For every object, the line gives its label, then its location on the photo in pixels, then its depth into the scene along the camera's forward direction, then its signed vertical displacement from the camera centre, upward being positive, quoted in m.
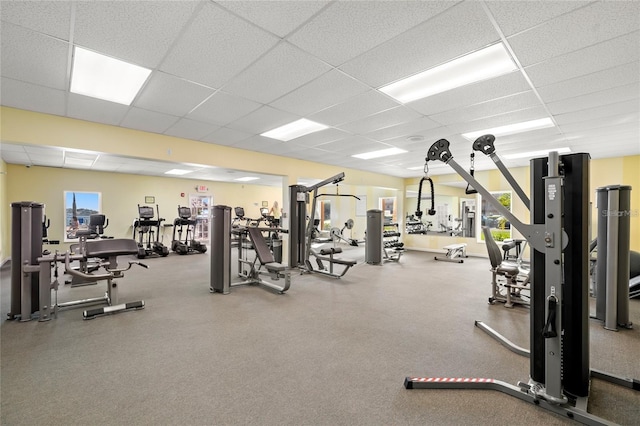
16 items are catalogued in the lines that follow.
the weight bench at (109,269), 3.29 -0.72
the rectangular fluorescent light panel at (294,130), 4.48 +1.35
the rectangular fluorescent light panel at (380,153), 6.17 +1.32
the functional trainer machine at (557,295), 1.74 -0.53
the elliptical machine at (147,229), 7.96 -0.56
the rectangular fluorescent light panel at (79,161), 6.80 +1.22
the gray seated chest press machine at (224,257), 4.32 -0.71
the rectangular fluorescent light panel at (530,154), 5.95 +1.27
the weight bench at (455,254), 7.62 -1.17
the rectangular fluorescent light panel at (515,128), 4.23 +1.32
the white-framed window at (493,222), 8.55 -0.30
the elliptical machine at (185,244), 8.56 -1.02
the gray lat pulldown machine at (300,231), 5.77 -0.39
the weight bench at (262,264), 4.35 -0.84
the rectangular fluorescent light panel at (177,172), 8.53 +1.20
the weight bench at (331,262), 5.28 -0.93
